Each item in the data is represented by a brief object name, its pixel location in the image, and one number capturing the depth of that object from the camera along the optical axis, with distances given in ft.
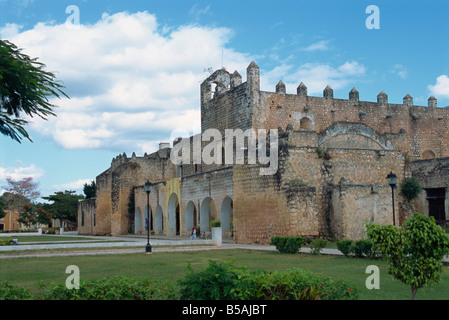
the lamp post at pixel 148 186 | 63.77
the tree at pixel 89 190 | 197.68
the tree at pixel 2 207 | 194.37
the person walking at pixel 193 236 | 83.53
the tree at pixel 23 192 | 206.59
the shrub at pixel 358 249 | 46.66
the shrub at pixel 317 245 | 51.30
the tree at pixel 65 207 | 189.78
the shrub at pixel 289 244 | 53.98
